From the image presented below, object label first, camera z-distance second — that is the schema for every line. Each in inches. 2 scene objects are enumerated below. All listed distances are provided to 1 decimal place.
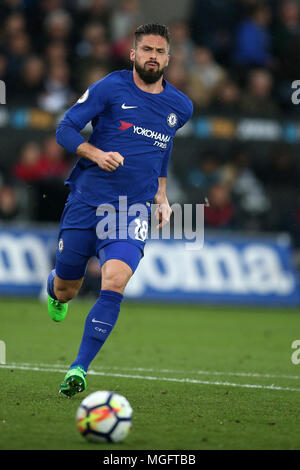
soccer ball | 384.2
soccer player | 510.3
